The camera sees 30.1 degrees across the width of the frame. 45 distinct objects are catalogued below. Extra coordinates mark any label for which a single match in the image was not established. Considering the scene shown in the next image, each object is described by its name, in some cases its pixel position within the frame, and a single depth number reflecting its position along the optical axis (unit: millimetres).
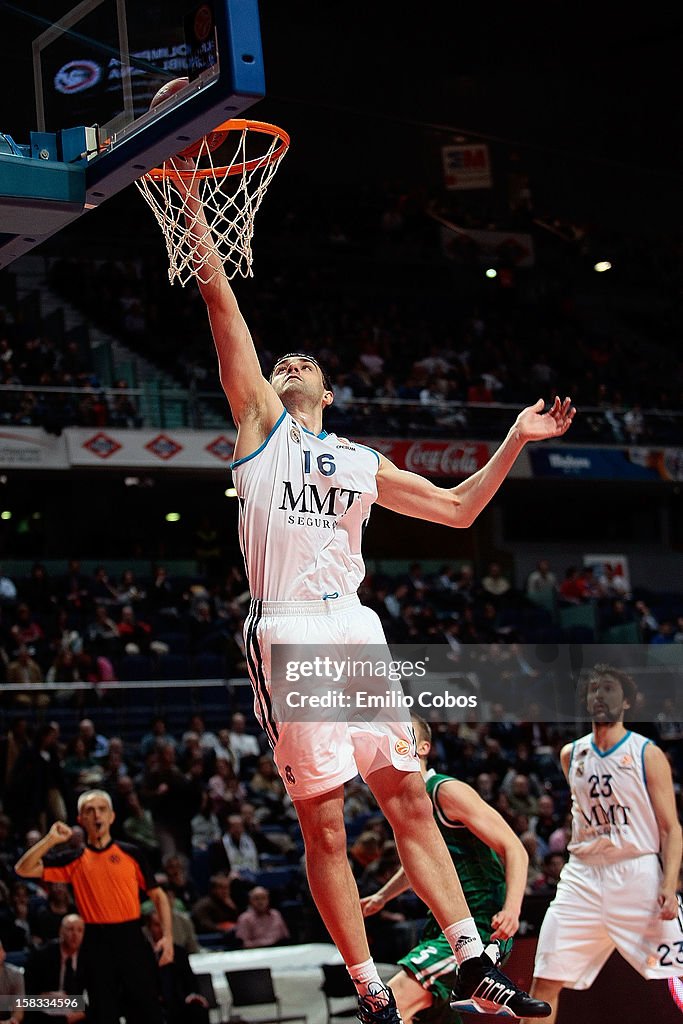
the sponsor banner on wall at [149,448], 17094
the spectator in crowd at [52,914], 9391
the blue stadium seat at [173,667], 15055
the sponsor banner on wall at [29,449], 16703
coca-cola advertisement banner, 18562
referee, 8109
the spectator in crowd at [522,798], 13180
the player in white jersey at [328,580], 4578
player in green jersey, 5980
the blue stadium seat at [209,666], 15328
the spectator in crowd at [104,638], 14859
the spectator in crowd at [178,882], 10734
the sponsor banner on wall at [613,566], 21250
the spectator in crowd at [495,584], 19141
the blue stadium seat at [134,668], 14766
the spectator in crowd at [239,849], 11742
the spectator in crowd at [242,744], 13250
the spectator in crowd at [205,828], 11773
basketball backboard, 4336
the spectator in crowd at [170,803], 11688
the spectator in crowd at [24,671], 13578
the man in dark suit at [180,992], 8641
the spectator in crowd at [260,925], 10500
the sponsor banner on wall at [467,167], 22825
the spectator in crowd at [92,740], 12469
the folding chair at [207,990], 9086
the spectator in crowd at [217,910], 10758
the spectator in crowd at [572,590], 19500
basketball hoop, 4926
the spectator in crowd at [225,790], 12297
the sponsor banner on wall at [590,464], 20156
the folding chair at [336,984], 9383
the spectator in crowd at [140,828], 11336
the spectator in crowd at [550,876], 11836
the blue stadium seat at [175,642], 15718
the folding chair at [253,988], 9344
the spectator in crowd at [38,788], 11547
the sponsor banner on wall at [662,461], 20328
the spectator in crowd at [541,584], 19500
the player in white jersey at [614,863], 6797
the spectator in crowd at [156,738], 12633
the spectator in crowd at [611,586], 19828
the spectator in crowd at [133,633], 15203
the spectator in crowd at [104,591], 16062
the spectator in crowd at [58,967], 8320
